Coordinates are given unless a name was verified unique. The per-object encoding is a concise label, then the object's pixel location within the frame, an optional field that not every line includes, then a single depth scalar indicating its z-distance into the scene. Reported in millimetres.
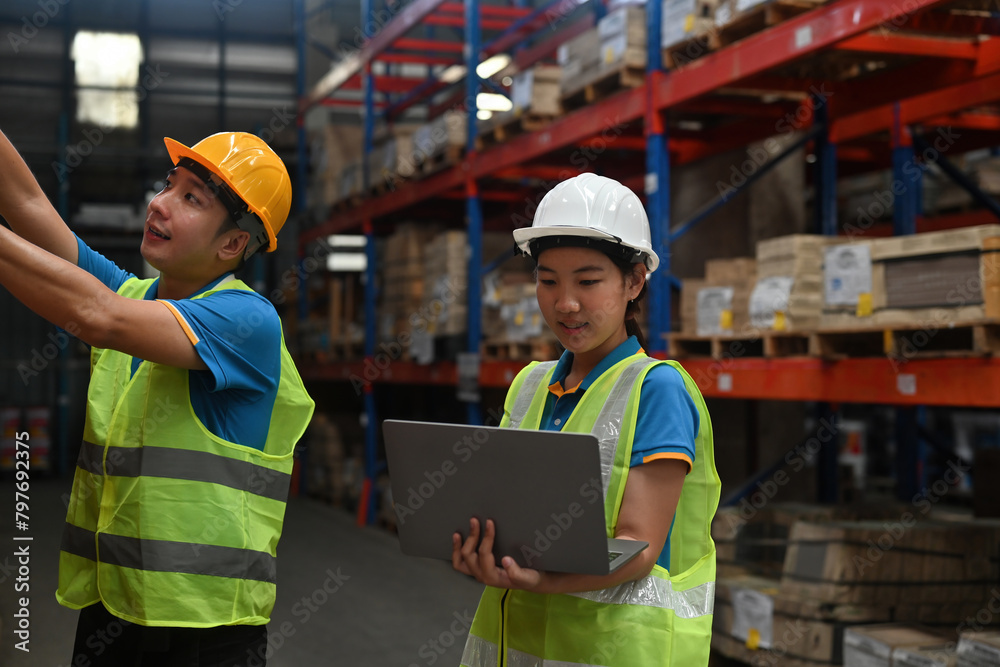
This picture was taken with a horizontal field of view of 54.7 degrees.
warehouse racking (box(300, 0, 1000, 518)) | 4777
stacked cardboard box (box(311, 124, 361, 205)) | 12922
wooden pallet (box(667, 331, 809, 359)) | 5387
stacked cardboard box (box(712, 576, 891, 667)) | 5055
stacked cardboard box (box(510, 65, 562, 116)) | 7598
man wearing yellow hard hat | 2064
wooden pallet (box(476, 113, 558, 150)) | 7805
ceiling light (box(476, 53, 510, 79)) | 13003
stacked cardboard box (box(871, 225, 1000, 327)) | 4172
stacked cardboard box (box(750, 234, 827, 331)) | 5250
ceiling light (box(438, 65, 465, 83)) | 11864
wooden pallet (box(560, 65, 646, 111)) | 6457
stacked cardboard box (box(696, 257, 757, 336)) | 5734
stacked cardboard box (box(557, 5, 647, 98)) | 6398
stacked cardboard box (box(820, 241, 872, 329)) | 4766
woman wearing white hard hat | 1822
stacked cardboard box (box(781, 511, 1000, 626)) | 5141
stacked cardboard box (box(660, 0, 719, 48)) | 5789
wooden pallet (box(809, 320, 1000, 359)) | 4176
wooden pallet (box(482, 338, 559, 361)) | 7566
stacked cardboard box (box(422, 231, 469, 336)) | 9172
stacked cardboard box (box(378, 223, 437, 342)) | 10203
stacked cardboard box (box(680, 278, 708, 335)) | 6078
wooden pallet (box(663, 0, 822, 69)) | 5152
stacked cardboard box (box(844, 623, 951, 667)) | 4625
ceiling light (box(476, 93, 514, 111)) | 12422
